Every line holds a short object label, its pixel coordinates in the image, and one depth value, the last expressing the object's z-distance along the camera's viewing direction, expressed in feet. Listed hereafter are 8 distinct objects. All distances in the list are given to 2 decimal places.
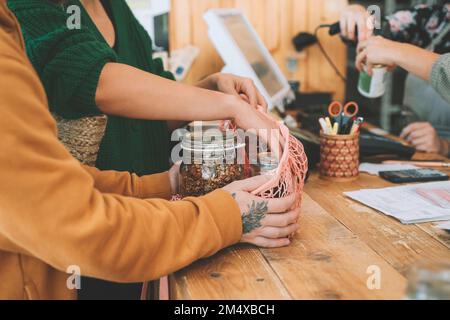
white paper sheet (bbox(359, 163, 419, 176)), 4.88
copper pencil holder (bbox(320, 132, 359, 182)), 4.58
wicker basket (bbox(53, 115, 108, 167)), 3.32
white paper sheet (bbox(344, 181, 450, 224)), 3.58
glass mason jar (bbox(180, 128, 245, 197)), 3.18
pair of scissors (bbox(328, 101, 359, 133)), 4.71
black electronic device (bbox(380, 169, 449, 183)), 4.49
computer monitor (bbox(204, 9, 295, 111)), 6.86
